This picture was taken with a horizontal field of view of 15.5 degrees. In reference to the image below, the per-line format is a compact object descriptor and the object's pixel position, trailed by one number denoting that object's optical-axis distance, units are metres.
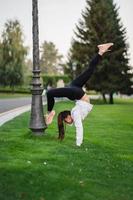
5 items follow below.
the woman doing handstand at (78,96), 10.75
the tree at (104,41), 46.81
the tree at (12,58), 69.81
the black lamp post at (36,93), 12.18
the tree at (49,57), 159.50
